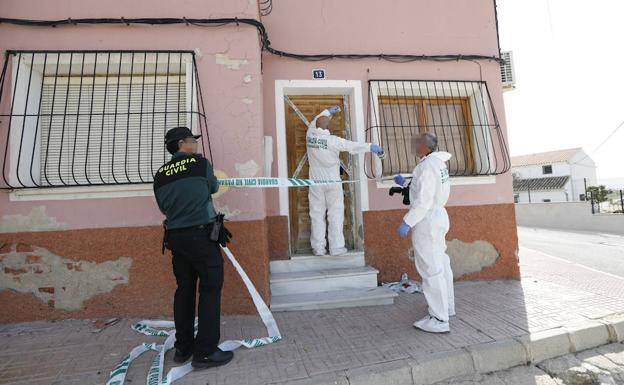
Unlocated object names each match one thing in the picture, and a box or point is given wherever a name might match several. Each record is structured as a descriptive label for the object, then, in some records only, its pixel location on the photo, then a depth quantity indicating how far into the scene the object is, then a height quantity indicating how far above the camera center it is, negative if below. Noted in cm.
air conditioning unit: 603 +243
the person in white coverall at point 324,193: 448 +33
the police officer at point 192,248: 266 -21
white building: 3375 +356
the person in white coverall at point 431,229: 322 -15
